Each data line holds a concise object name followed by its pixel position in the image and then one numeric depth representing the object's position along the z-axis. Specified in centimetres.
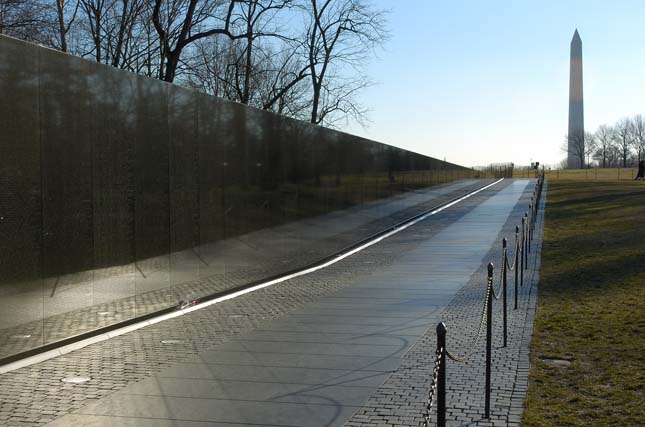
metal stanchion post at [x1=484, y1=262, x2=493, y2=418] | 591
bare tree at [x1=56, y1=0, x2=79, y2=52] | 2658
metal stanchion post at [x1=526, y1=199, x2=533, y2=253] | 1753
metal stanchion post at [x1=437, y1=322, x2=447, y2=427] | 411
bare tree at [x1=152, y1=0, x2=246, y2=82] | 2702
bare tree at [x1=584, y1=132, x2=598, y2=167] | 12700
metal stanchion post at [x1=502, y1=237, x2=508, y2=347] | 832
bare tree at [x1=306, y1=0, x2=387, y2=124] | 3944
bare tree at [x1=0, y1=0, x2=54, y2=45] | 2267
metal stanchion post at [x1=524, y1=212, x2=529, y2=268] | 1502
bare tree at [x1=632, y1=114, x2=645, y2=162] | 12494
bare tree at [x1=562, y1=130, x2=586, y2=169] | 9850
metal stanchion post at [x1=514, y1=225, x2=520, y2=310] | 1139
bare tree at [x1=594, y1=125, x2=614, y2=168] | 12988
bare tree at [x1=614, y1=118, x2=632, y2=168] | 12688
